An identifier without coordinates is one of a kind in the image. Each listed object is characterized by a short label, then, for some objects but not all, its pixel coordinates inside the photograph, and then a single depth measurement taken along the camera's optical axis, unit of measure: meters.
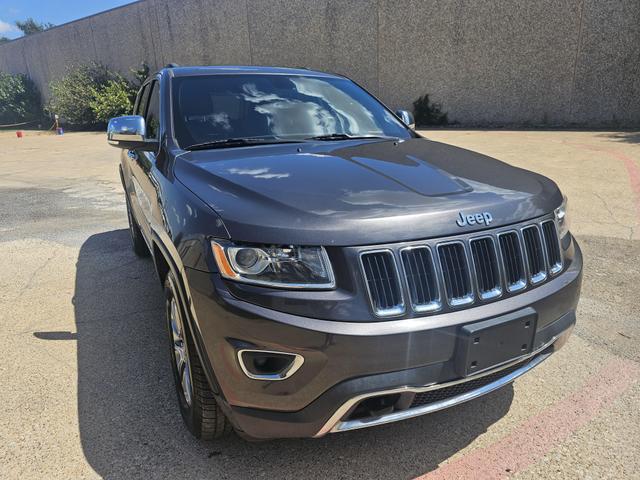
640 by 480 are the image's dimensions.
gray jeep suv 1.71
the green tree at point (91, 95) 26.17
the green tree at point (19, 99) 38.81
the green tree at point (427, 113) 20.06
